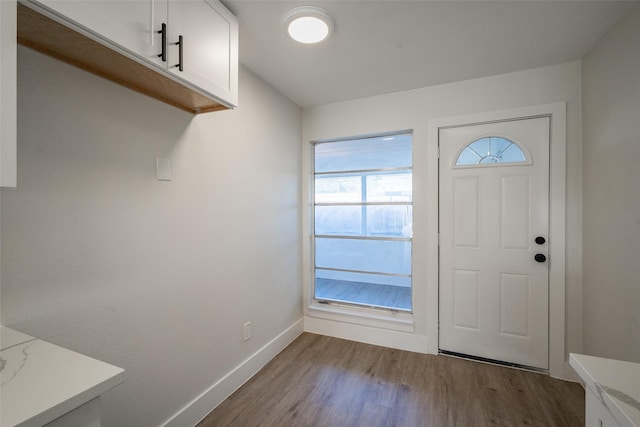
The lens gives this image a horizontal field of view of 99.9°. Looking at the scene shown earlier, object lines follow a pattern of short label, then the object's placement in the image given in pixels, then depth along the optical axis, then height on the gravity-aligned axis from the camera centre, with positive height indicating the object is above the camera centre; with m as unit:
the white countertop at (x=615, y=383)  0.61 -0.45
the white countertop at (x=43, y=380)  0.56 -0.42
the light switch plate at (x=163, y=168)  1.48 +0.24
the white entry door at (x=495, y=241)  2.21 -0.24
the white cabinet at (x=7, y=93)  0.68 +0.30
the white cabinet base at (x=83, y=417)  0.61 -0.49
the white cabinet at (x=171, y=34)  0.88 +0.72
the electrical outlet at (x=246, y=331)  2.09 -0.94
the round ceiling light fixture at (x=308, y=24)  1.53 +1.14
